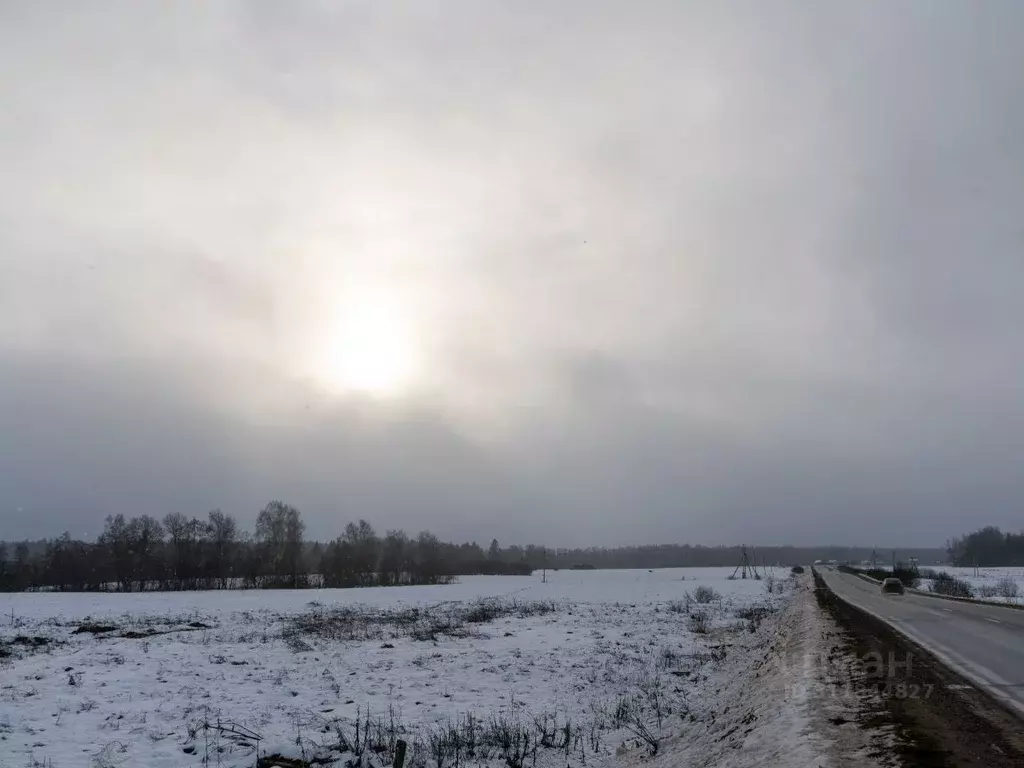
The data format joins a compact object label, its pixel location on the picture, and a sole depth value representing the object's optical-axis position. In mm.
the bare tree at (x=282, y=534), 123500
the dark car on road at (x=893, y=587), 48281
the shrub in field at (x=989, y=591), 47812
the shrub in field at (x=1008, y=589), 46650
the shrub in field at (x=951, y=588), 49881
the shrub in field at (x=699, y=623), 33094
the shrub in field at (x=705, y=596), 57375
